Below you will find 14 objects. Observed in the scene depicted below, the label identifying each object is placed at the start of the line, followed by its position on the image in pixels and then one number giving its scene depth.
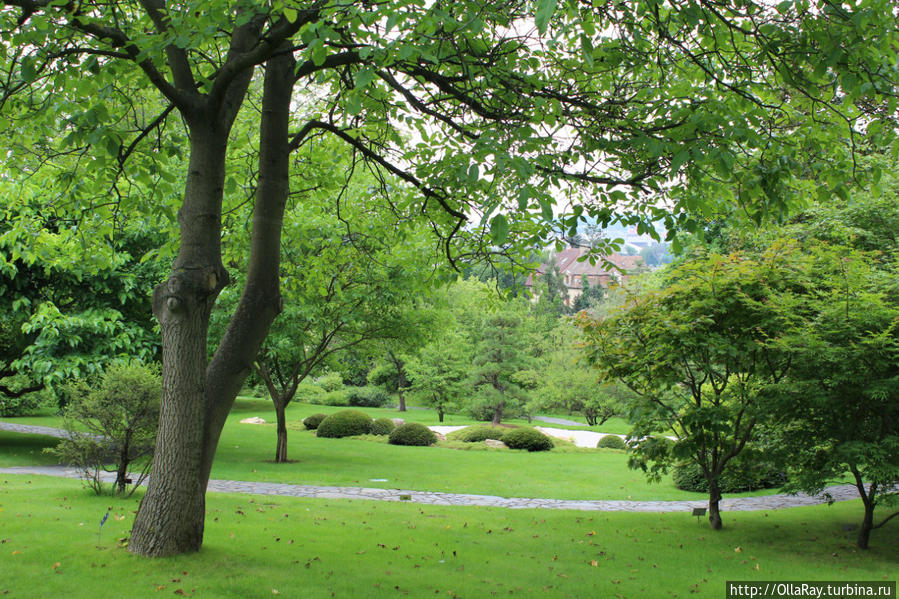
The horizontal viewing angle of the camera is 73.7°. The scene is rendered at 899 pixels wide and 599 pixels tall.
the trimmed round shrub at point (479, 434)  24.62
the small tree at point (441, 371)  34.34
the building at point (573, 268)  91.83
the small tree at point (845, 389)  7.15
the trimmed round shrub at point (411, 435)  23.55
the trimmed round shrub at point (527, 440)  23.58
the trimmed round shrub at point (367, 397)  43.28
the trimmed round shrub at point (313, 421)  28.08
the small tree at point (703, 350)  8.40
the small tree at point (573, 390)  35.56
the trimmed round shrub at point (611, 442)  25.89
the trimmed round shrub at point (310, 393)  42.91
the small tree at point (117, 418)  8.58
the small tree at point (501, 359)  31.27
